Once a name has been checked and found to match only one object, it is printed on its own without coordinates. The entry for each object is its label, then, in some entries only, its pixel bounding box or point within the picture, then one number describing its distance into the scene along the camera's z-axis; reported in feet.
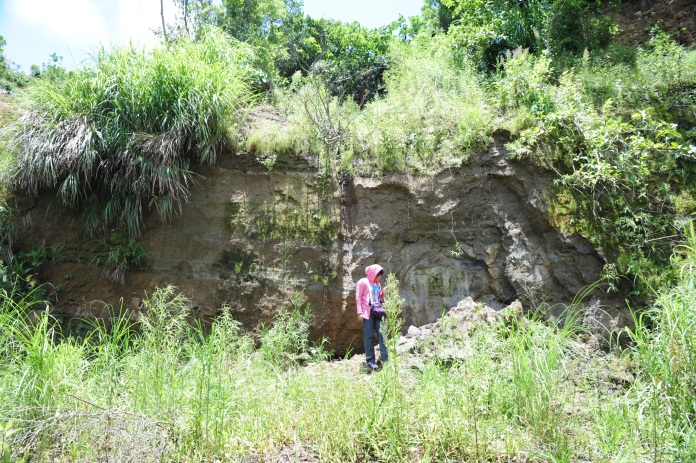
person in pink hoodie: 18.81
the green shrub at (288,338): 16.08
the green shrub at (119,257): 21.49
